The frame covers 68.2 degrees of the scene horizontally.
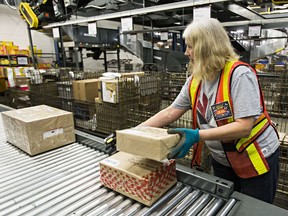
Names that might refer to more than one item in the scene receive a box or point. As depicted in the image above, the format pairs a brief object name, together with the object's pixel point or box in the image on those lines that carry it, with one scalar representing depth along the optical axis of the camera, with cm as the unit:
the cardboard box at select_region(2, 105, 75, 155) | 142
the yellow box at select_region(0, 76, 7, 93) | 527
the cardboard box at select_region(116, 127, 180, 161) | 81
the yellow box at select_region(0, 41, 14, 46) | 658
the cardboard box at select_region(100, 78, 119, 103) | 259
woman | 98
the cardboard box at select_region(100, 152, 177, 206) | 88
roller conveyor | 86
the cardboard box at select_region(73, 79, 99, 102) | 313
